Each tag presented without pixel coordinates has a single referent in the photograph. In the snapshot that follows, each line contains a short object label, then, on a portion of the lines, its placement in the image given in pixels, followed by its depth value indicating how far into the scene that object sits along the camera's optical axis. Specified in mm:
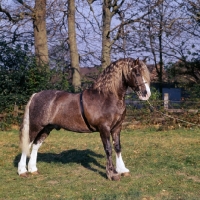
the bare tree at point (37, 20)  18844
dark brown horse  6965
